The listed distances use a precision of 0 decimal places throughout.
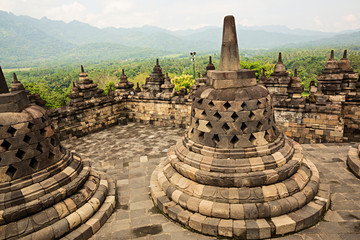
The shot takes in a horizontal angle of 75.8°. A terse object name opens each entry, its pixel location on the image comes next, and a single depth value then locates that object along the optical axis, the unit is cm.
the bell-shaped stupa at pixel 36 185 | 425
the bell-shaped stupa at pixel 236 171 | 442
